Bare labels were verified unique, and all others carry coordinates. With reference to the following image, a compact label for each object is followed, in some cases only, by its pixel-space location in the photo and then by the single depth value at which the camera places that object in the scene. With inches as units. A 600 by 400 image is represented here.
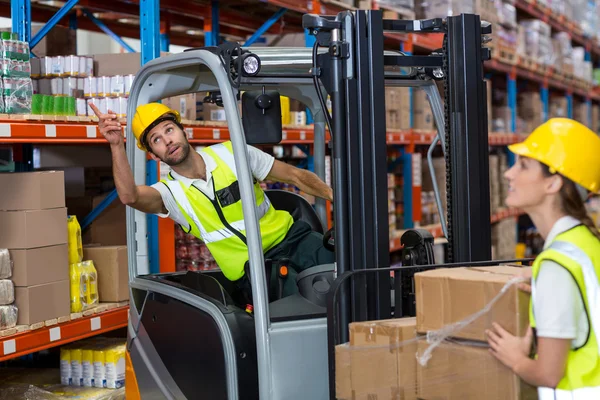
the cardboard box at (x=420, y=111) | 355.3
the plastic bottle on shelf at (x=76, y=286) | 187.2
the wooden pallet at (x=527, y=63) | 436.6
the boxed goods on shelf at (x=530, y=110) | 486.9
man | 154.5
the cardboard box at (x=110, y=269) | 200.2
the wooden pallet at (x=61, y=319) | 165.9
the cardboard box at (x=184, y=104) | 218.4
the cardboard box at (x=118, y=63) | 214.7
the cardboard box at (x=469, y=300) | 96.1
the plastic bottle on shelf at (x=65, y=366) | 202.2
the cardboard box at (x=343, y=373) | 110.3
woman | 86.7
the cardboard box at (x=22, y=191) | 173.2
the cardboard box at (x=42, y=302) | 171.5
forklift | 122.6
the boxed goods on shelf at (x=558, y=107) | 534.0
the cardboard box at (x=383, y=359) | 106.9
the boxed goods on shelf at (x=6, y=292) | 168.7
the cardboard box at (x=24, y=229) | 171.8
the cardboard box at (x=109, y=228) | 219.9
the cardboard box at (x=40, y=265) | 171.9
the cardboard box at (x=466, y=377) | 98.3
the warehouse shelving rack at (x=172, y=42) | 177.9
